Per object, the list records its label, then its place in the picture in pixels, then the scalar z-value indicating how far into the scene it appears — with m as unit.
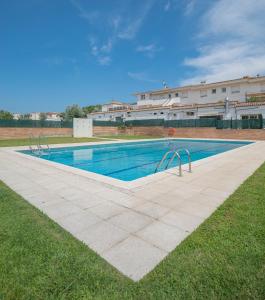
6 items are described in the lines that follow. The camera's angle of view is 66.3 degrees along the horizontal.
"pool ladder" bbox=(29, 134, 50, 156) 12.59
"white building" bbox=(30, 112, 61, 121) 72.47
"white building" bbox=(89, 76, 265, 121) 26.22
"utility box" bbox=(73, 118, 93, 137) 25.14
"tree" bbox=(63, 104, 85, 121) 46.81
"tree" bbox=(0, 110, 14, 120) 53.91
